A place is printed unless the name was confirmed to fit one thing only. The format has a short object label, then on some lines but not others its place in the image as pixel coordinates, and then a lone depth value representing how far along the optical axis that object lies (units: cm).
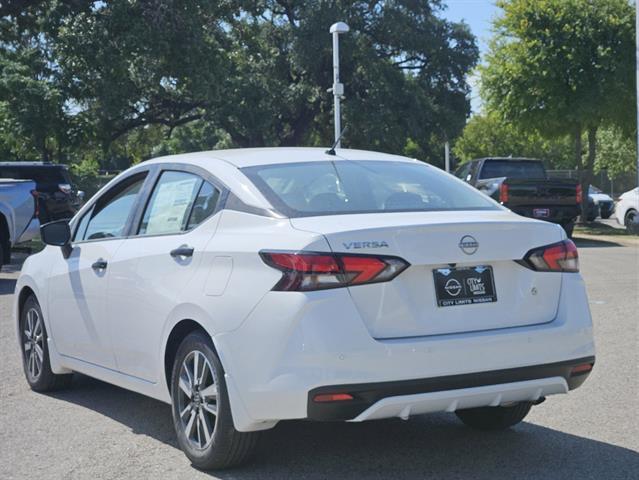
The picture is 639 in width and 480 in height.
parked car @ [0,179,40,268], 1555
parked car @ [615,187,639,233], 2569
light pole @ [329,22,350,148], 2903
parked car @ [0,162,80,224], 2267
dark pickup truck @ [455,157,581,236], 2078
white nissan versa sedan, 453
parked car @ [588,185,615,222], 3536
